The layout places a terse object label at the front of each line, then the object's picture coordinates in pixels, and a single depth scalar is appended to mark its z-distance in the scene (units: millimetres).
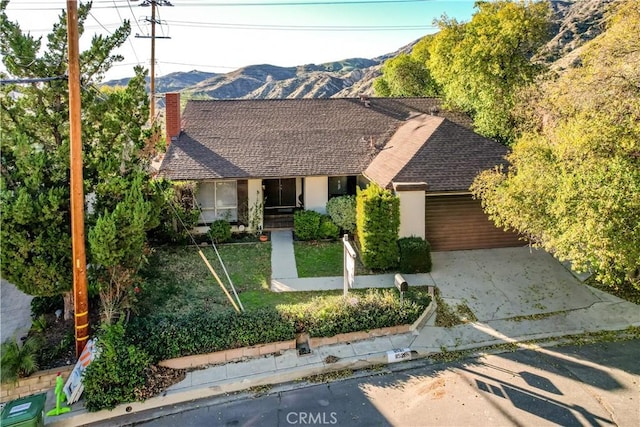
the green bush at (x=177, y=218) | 15195
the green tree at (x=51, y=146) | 8398
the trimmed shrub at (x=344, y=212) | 15812
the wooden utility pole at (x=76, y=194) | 7641
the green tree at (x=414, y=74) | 27000
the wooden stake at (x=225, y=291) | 10762
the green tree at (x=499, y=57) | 16609
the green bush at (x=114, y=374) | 7789
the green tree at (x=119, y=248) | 8430
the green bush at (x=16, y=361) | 7859
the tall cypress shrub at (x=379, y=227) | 12594
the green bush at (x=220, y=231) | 15516
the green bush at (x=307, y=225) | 15742
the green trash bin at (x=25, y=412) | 6742
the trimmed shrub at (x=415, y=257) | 12719
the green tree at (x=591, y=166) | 7676
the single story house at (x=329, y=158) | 14031
